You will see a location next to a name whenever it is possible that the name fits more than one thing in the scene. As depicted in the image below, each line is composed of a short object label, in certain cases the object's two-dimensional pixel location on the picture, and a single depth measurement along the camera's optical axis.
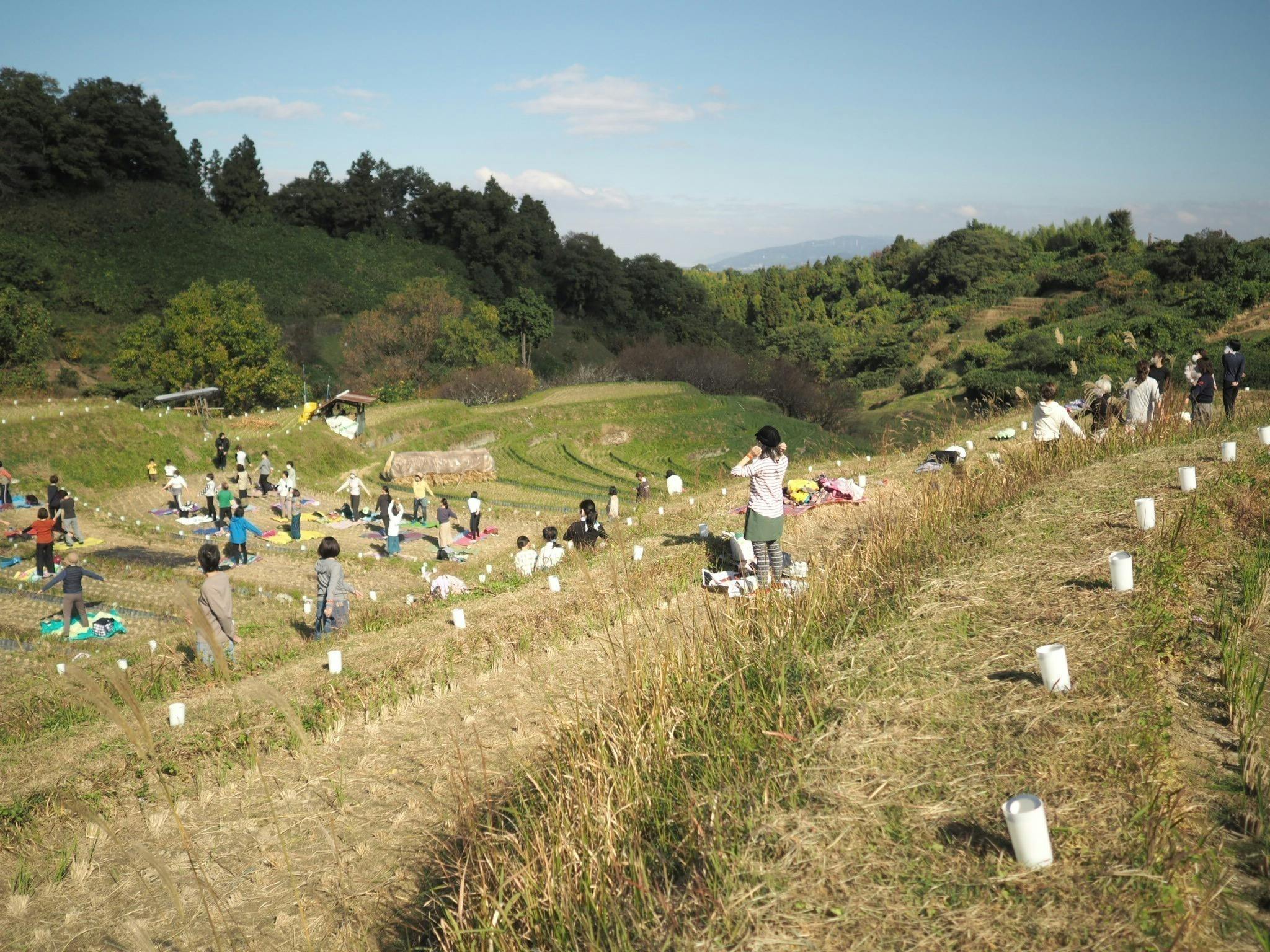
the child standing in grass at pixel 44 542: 14.19
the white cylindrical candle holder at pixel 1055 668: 3.86
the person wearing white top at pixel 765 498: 7.05
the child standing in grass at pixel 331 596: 8.67
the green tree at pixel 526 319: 48.34
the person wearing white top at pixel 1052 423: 9.36
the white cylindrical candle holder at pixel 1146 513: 5.83
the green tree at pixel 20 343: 30.06
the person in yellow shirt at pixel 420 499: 20.08
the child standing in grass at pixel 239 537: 15.49
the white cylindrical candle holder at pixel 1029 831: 2.76
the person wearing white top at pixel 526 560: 11.41
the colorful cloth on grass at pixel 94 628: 11.68
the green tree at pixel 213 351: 31.50
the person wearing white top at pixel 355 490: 20.06
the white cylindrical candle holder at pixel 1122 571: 4.86
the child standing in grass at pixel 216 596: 7.49
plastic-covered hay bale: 25.41
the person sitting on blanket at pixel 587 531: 11.68
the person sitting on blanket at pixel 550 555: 10.99
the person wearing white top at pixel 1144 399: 10.41
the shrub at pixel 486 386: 37.28
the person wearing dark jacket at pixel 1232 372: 11.97
